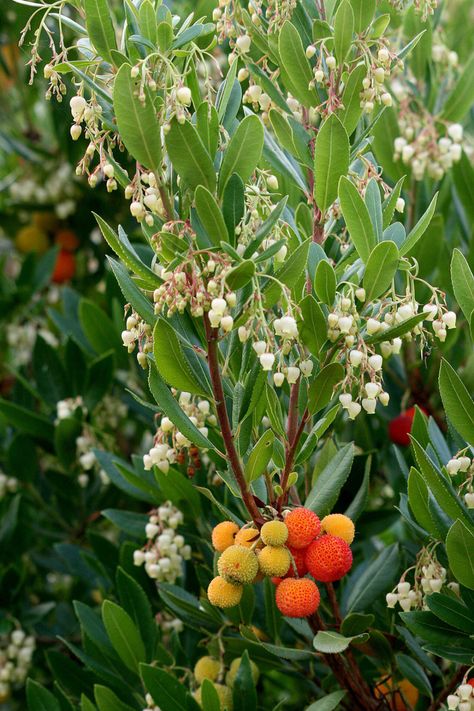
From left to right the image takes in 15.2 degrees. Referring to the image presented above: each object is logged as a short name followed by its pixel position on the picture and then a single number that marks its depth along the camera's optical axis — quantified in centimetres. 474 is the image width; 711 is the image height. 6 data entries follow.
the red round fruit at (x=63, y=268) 147
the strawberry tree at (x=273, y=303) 75
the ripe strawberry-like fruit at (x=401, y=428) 105
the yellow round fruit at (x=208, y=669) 90
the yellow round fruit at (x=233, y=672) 89
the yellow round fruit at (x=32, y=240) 151
